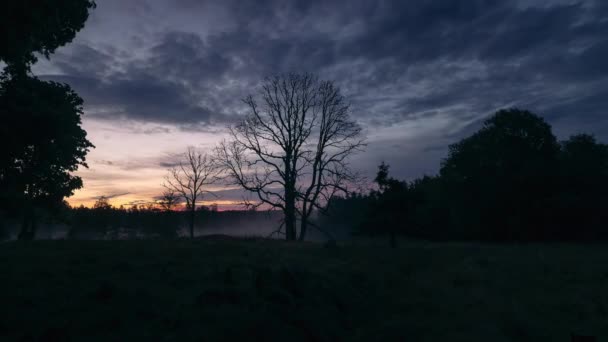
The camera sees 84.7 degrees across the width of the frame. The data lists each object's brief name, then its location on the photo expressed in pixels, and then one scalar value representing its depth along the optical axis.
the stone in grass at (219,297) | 6.33
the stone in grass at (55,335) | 4.23
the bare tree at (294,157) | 26.11
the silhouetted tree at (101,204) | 90.24
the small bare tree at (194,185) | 40.28
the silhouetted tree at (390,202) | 26.47
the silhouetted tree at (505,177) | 29.33
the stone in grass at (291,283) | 7.33
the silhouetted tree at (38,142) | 15.25
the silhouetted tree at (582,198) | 27.66
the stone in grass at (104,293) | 6.02
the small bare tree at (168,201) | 51.69
